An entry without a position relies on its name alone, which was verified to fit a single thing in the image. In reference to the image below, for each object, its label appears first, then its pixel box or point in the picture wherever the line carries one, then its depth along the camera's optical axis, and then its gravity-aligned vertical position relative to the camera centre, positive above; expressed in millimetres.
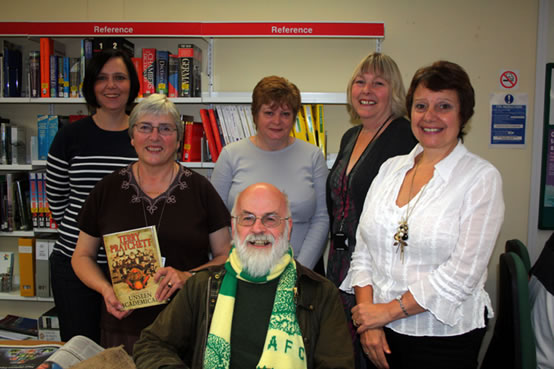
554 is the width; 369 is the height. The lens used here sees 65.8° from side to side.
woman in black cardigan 2146 +60
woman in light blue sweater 2416 -50
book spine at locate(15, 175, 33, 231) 3451 -404
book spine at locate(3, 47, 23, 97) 3395 +641
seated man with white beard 1539 -589
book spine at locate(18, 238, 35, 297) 3412 -887
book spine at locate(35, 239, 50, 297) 3393 -901
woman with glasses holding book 1938 -259
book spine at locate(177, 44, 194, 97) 3268 +678
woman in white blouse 1546 -311
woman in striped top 2297 -27
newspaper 1506 -721
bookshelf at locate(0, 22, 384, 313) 3150 +913
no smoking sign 3538 +685
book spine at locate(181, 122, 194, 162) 3314 +115
